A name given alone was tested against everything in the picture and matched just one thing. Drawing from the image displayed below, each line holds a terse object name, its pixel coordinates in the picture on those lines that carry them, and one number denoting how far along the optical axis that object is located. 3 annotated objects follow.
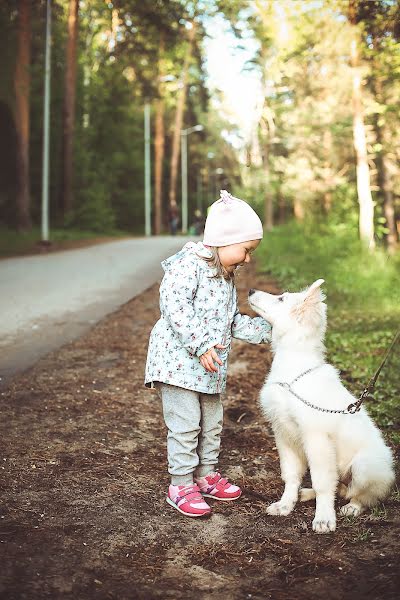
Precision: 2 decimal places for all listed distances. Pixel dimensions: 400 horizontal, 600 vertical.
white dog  3.69
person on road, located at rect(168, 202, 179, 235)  44.06
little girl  3.81
